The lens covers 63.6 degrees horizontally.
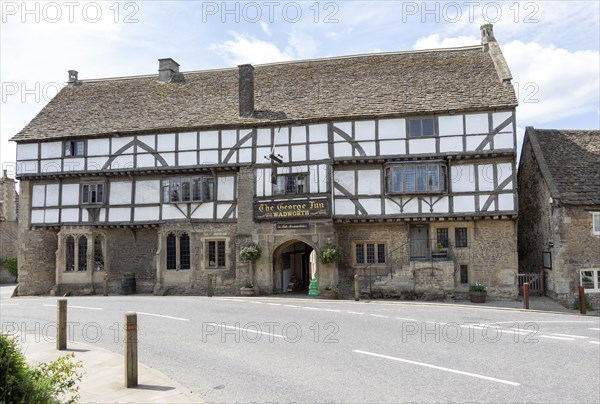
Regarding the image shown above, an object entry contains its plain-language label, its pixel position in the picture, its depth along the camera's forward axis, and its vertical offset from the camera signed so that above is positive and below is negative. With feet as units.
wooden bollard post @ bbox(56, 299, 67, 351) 37.09 -5.72
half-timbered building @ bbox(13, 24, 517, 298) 73.10 +11.53
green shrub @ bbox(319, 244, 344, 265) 73.41 -0.98
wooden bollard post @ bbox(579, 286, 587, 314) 61.46 -7.27
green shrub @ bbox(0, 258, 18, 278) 130.72 -3.07
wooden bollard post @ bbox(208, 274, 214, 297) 76.23 -5.85
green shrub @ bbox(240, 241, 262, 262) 76.38 -0.55
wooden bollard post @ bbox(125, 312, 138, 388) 27.96 -5.76
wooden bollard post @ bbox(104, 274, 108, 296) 83.41 -5.72
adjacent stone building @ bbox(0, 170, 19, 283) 133.80 +9.16
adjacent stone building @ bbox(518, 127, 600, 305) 70.33 +5.08
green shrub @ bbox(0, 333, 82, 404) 15.83 -4.36
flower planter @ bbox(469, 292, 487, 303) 68.80 -7.39
